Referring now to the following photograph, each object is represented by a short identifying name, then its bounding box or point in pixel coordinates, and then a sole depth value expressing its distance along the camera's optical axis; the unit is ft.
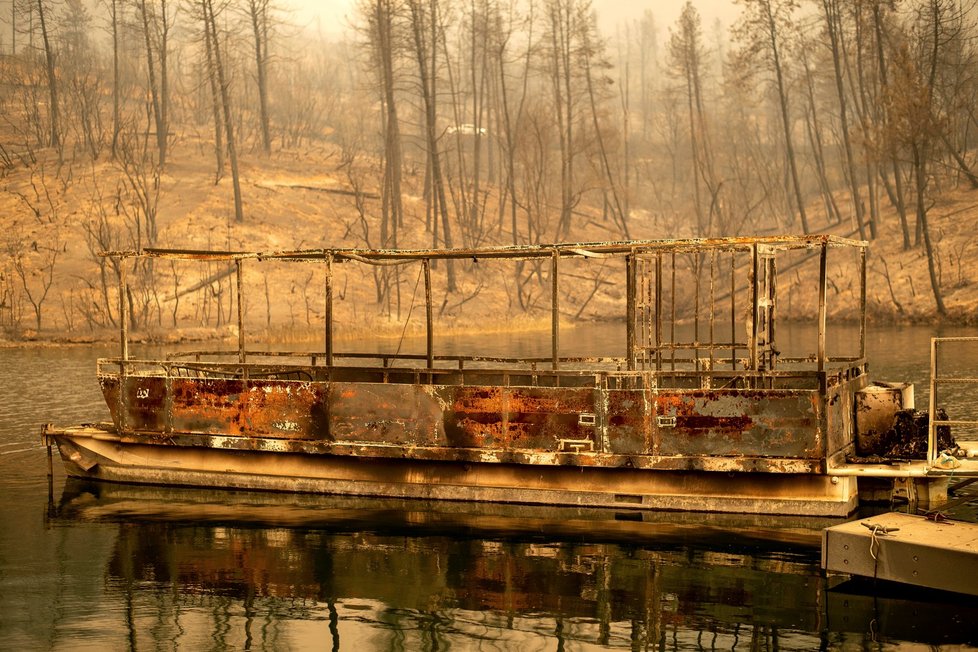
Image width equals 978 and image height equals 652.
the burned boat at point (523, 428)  42.14
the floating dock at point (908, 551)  31.91
